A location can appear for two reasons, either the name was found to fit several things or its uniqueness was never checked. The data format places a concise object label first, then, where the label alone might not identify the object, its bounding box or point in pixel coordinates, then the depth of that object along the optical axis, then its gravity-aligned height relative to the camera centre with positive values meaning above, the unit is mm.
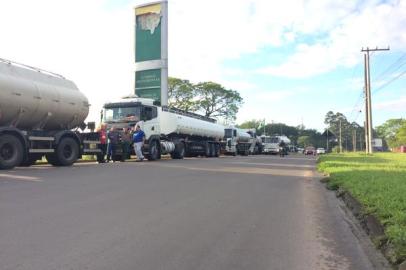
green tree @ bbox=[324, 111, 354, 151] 147500 +7913
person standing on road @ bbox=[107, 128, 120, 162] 22797 +480
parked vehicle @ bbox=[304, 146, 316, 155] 79119 +171
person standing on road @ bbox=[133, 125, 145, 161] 23625 +570
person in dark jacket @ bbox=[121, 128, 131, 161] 23500 +443
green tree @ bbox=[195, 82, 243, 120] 78562 +8645
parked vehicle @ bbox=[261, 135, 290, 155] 60875 +1006
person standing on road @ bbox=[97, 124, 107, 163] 21359 +406
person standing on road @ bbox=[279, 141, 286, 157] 46034 +292
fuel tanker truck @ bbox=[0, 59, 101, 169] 16078 +1228
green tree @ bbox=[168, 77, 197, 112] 74188 +8970
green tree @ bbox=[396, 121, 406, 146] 120250 +4182
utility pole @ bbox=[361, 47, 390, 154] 47031 +4714
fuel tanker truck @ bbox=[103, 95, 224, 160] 24953 +1523
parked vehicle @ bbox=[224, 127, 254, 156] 45500 +1067
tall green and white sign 35125 +7284
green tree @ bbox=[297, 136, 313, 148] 146625 +3326
